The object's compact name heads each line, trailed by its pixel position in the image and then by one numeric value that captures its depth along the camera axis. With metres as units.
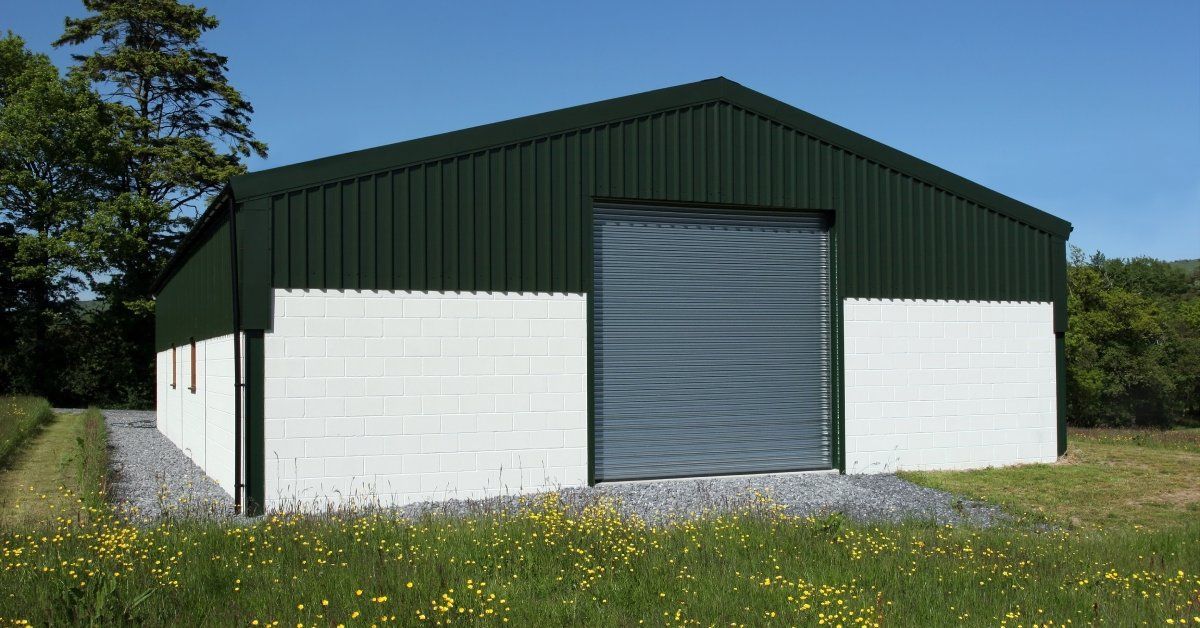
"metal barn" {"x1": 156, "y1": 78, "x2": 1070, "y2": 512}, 10.88
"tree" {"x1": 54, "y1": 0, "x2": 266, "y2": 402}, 32.28
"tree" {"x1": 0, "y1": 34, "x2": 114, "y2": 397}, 31.39
